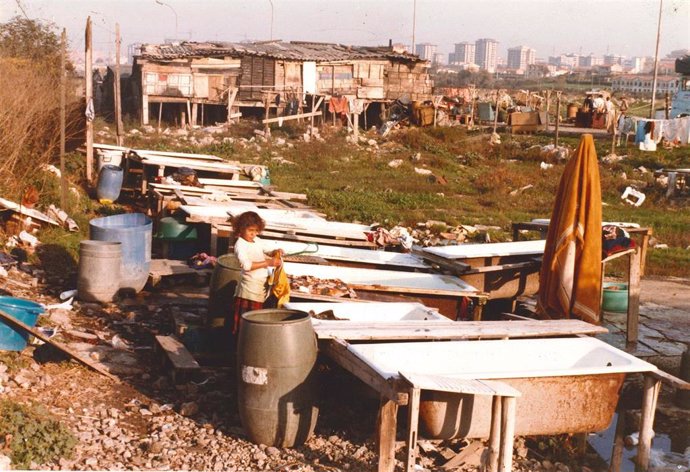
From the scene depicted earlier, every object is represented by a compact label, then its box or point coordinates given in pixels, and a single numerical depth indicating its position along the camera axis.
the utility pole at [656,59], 33.12
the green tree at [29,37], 26.39
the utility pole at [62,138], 11.73
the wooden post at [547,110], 29.50
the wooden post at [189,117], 30.59
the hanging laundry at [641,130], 26.09
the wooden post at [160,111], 29.21
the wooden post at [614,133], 24.16
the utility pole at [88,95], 13.91
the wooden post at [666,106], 27.81
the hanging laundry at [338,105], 30.66
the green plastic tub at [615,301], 9.21
